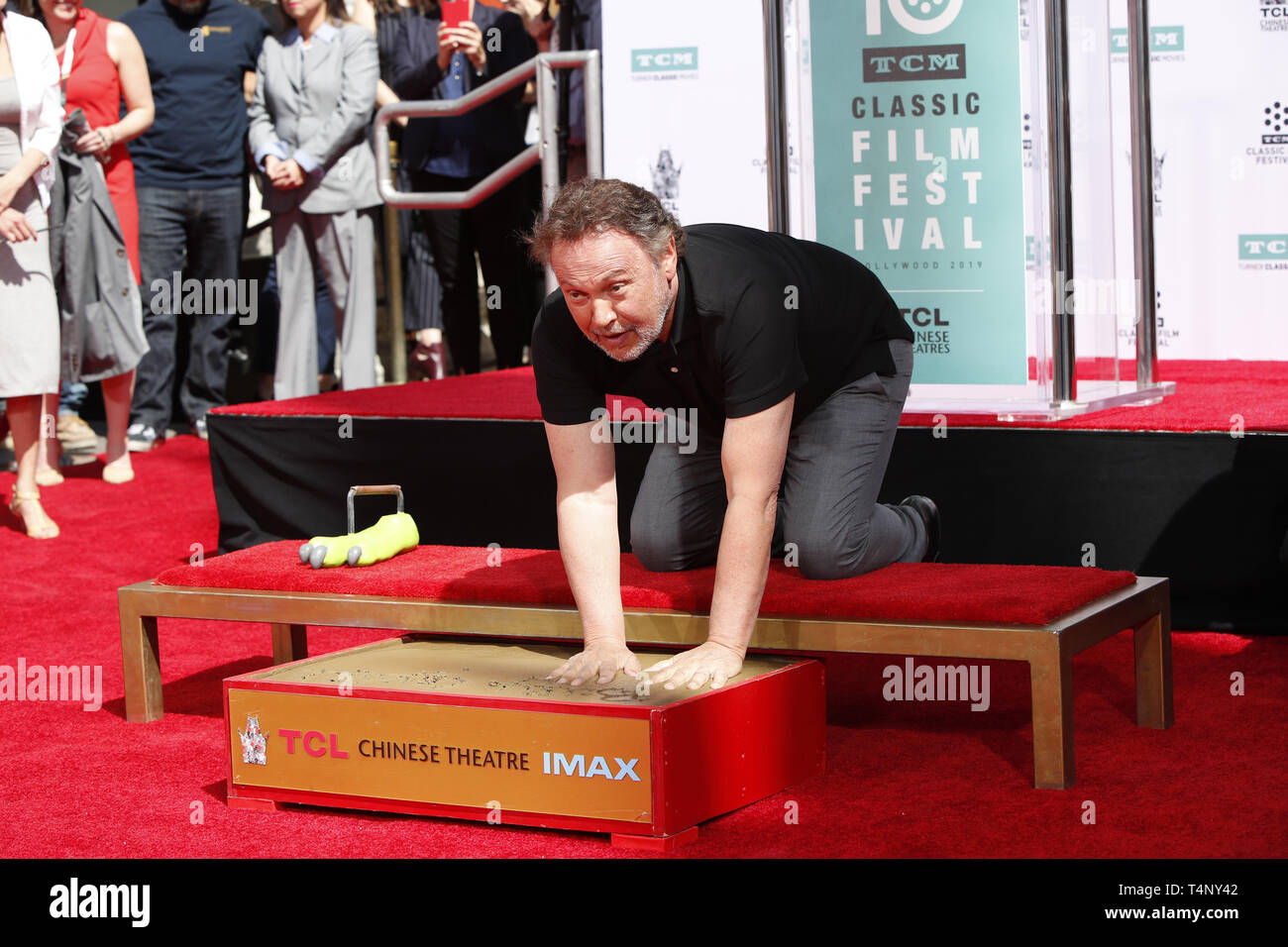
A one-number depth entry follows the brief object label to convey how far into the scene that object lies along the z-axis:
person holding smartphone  5.77
